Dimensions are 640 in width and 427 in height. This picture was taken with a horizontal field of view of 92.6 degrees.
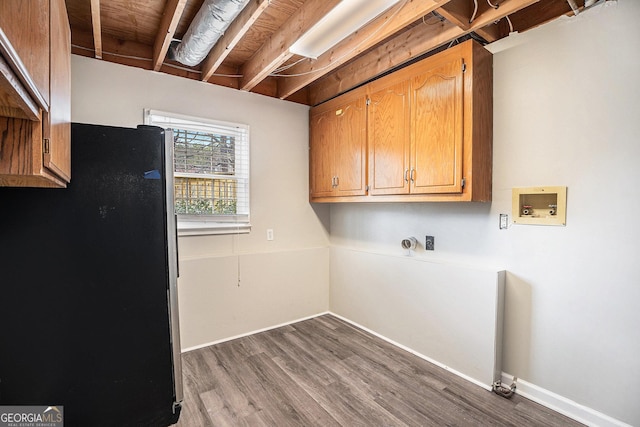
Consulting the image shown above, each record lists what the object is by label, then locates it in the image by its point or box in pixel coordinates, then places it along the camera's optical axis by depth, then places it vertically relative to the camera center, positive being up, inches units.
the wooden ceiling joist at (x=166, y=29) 74.9 +47.1
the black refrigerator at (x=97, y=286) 47.6 -14.4
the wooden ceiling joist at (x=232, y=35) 75.0 +47.5
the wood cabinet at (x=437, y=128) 85.6 +23.3
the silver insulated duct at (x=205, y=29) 73.3 +46.5
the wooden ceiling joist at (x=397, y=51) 76.8 +49.7
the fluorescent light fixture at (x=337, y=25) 72.5 +46.9
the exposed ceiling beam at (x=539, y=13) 78.9 +51.2
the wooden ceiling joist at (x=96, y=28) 70.4 +45.6
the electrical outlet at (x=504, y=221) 89.4 -5.1
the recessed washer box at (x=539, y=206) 79.0 -0.5
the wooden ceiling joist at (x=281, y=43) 79.4 +49.5
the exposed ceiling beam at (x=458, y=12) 75.2 +48.3
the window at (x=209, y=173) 111.6 +11.3
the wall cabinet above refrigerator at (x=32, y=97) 23.3 +9.7
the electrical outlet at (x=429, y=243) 108.1 -14.0
